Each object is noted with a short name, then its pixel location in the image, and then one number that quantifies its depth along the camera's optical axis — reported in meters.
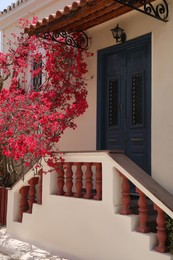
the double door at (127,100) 6.87
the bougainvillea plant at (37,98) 6.55
